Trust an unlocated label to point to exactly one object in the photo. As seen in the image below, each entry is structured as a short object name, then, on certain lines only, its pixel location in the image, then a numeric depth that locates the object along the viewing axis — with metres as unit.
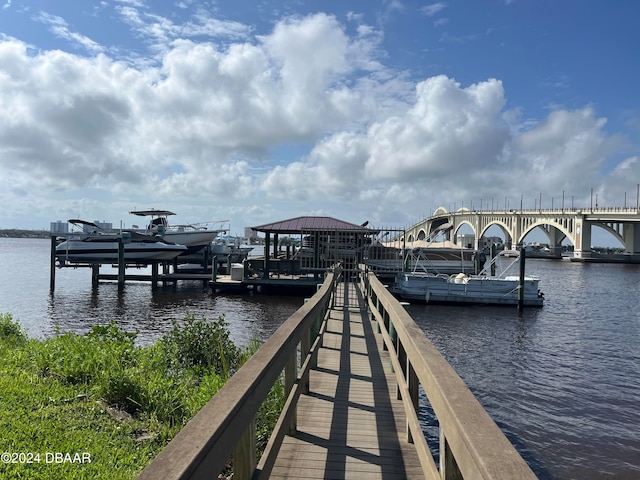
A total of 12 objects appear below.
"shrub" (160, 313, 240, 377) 11.25
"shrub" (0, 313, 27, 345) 12.26
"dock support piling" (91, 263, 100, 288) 38.12
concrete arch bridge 102.94
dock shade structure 34.03
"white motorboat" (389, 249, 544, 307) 30.92
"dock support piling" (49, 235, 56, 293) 34.47
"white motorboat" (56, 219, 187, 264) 37.72
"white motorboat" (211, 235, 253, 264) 53.25
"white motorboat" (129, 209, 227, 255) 45.31
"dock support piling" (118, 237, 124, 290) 36.09
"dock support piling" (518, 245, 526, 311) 29.52
